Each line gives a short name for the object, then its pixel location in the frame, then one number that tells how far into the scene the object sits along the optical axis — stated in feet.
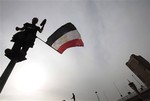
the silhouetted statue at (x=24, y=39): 9.07
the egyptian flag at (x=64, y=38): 13.70
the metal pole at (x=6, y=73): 7.25
